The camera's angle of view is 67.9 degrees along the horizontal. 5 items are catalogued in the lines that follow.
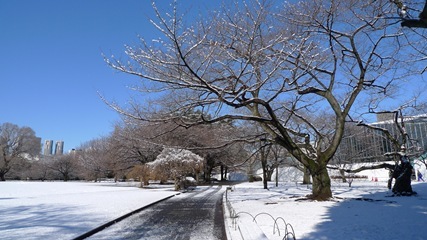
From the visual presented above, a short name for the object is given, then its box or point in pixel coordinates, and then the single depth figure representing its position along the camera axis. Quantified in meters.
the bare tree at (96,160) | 45.89
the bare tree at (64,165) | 68.77
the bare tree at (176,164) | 29.89
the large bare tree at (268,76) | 9.88
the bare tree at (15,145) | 61.74
